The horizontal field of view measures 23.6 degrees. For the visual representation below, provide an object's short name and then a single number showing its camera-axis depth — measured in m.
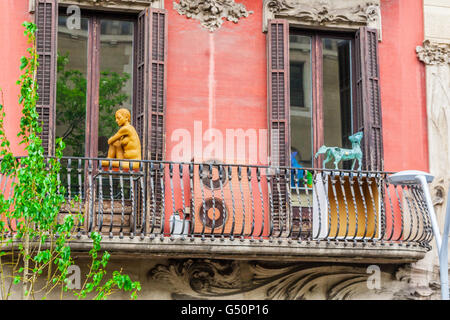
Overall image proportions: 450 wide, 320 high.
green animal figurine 14.09
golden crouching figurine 13.26
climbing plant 11.33
